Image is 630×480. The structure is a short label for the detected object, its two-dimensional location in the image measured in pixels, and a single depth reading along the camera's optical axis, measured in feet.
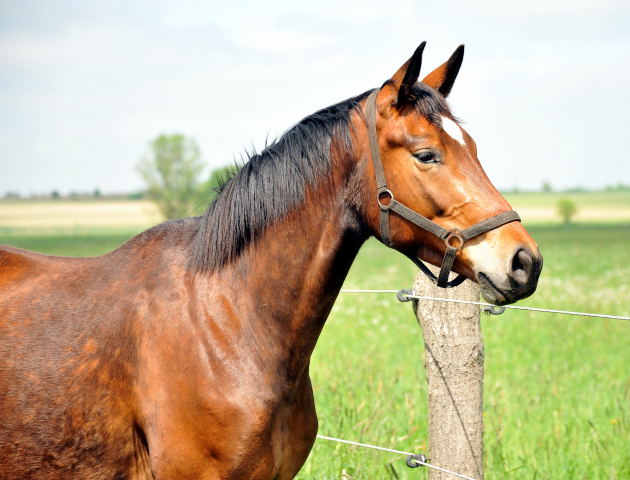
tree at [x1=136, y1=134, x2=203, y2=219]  260.83
